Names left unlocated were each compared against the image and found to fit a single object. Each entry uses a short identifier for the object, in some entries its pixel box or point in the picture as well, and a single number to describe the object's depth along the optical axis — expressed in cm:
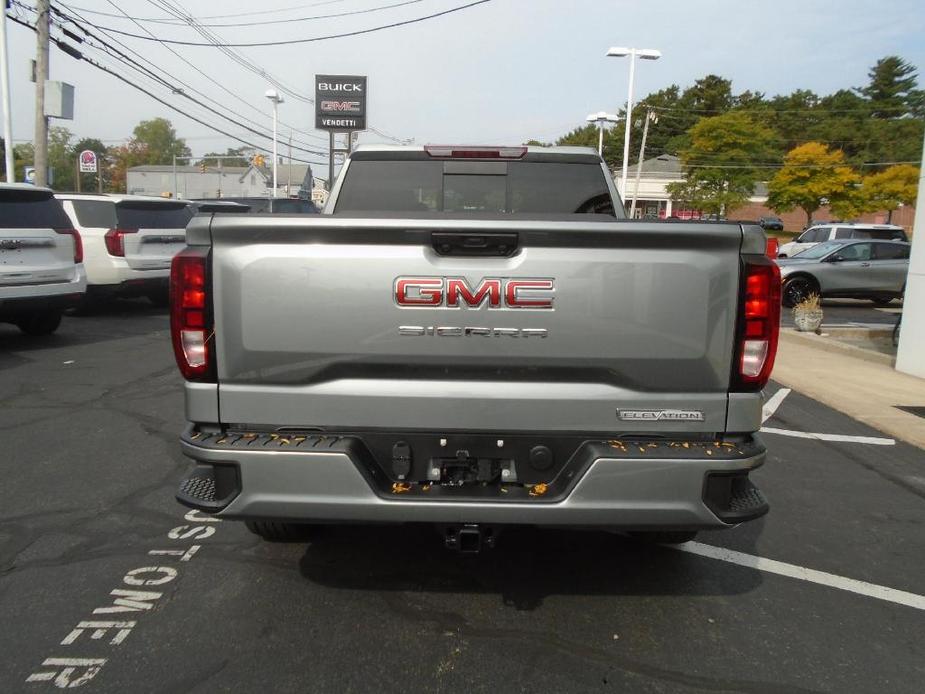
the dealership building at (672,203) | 6969
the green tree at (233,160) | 11831
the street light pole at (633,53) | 2706
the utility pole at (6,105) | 1809
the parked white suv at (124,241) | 1216
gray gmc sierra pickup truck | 278
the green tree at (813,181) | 5484
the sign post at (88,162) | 3233
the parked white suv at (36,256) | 898
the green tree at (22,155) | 8358
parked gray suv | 1752
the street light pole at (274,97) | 3691
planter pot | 1301
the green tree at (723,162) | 4809
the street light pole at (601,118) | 3350
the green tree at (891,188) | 5567
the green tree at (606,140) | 9338
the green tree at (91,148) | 10275
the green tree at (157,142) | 13038
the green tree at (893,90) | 8538
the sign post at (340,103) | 4319
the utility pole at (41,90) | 1841
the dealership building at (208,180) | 10312
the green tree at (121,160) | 11956
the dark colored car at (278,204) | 1961
